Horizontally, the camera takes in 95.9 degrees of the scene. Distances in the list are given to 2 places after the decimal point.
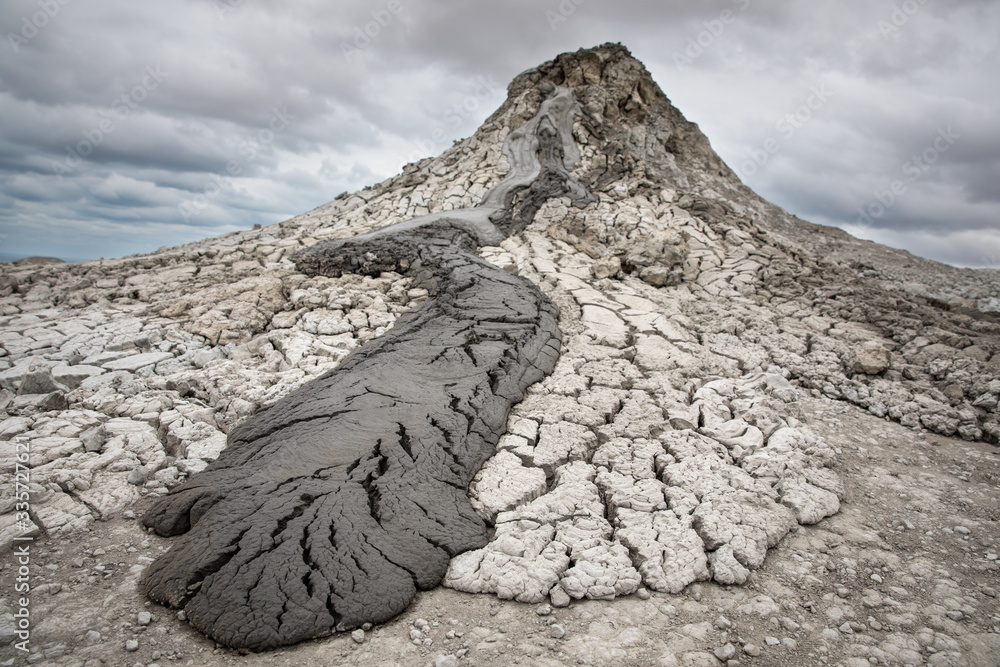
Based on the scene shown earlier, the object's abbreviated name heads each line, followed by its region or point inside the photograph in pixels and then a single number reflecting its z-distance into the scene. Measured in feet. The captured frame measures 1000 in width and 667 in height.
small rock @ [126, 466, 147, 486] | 8.78
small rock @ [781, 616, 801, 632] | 6.63
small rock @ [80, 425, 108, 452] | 9.33
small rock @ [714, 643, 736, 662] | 6.16
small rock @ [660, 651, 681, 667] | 6.05
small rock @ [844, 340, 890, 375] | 13.21
